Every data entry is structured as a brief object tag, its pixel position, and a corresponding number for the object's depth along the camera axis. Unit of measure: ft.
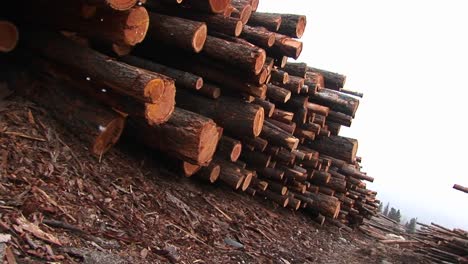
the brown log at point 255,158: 24.68
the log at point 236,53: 19.22
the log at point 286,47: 22.27
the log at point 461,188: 29.37
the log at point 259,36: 21.52
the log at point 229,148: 21.58
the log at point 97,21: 16.49
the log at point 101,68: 15.25
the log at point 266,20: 23.38
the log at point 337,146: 31.09
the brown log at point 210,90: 20.62
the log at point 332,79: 31.01
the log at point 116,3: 14.94
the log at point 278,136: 23.12
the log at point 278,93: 23.97
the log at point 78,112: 16.47
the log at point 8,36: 16.43
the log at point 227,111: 20.59
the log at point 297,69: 25.92
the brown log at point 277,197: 26.45
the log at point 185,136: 17.66
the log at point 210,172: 21.12
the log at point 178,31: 18.71
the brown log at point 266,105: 22.79
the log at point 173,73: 19.76
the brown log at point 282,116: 25.20
